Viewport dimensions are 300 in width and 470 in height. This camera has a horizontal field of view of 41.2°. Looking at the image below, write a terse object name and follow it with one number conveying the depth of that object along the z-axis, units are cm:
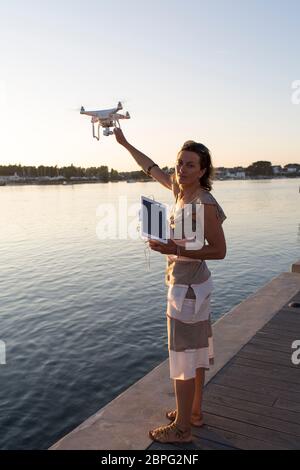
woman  347
